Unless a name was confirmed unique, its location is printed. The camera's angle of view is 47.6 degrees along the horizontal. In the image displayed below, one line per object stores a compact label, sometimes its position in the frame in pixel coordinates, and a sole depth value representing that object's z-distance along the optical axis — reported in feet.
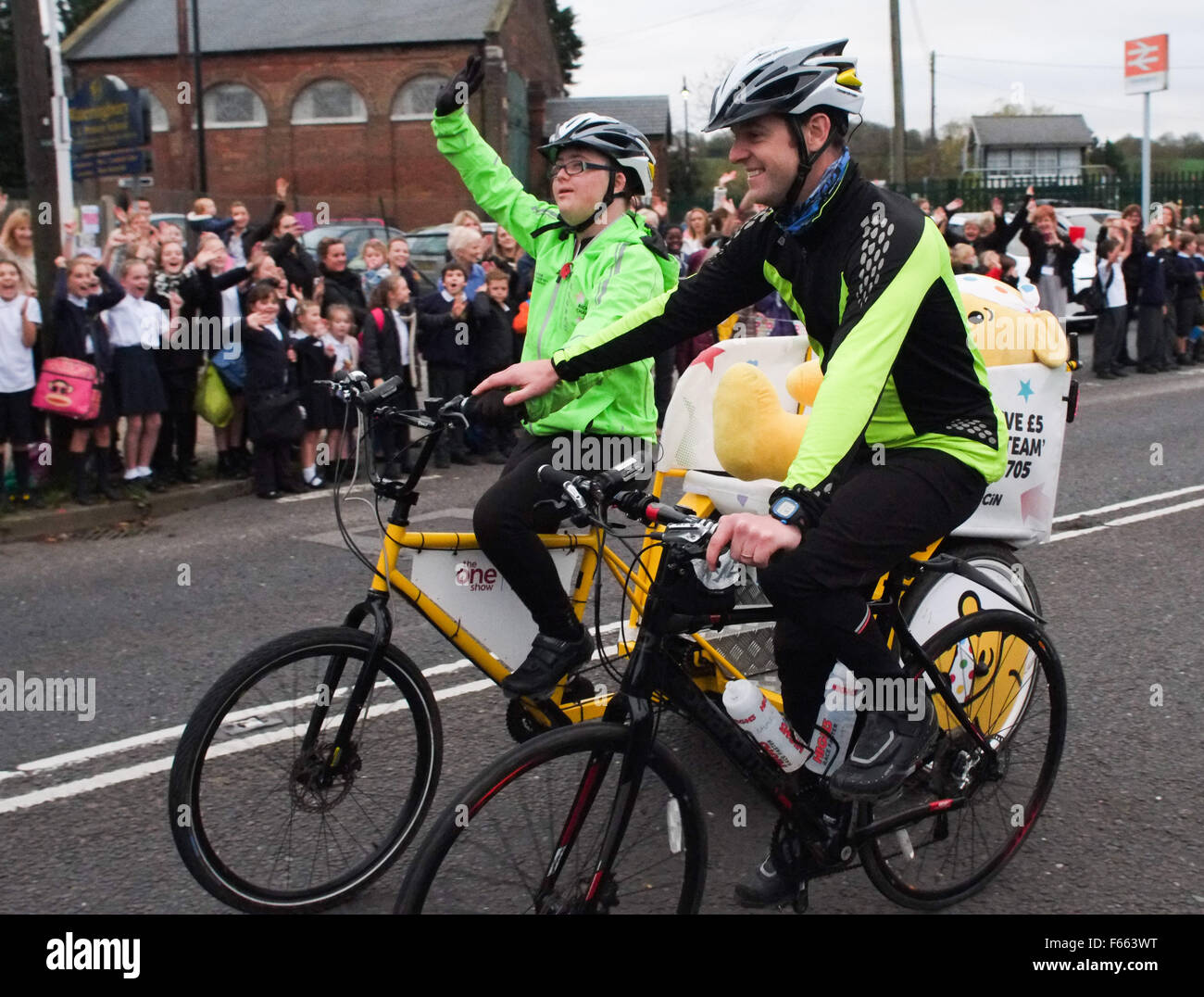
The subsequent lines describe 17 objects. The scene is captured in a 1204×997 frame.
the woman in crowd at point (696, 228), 51.47
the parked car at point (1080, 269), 66.69
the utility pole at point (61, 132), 36.24
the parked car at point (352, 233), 66.28
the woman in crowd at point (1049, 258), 55.67
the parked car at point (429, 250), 66.18
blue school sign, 47.52
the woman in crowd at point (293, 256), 39.34
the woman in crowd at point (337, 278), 38.29
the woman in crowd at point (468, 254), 39.40
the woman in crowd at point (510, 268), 41.27
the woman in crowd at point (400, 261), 40.32
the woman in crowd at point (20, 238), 33.81
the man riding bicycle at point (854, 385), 10.34
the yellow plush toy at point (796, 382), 14.21
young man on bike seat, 13.20
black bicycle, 9.69
